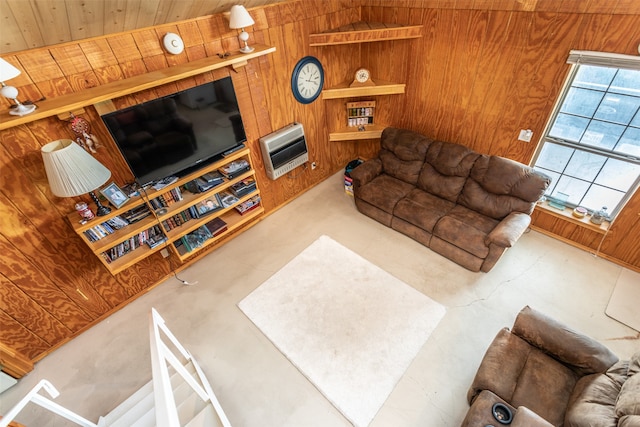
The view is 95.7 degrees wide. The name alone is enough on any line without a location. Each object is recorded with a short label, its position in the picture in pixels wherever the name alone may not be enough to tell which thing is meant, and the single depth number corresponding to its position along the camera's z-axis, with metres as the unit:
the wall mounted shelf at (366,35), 3.22
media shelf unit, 2.46
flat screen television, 2.31
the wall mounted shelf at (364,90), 3.69
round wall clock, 3.47
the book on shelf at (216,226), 3.33
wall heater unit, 3.48
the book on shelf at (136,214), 2.68
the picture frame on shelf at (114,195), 2.45
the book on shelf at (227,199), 3.27
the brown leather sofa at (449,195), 2.92
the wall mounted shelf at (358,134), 4.14
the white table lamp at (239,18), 2.48
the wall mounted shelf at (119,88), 1.90
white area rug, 2.32
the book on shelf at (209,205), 3.14
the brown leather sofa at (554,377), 1.53
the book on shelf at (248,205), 3.52
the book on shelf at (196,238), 3.16
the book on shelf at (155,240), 2.84
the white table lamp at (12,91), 1.69
